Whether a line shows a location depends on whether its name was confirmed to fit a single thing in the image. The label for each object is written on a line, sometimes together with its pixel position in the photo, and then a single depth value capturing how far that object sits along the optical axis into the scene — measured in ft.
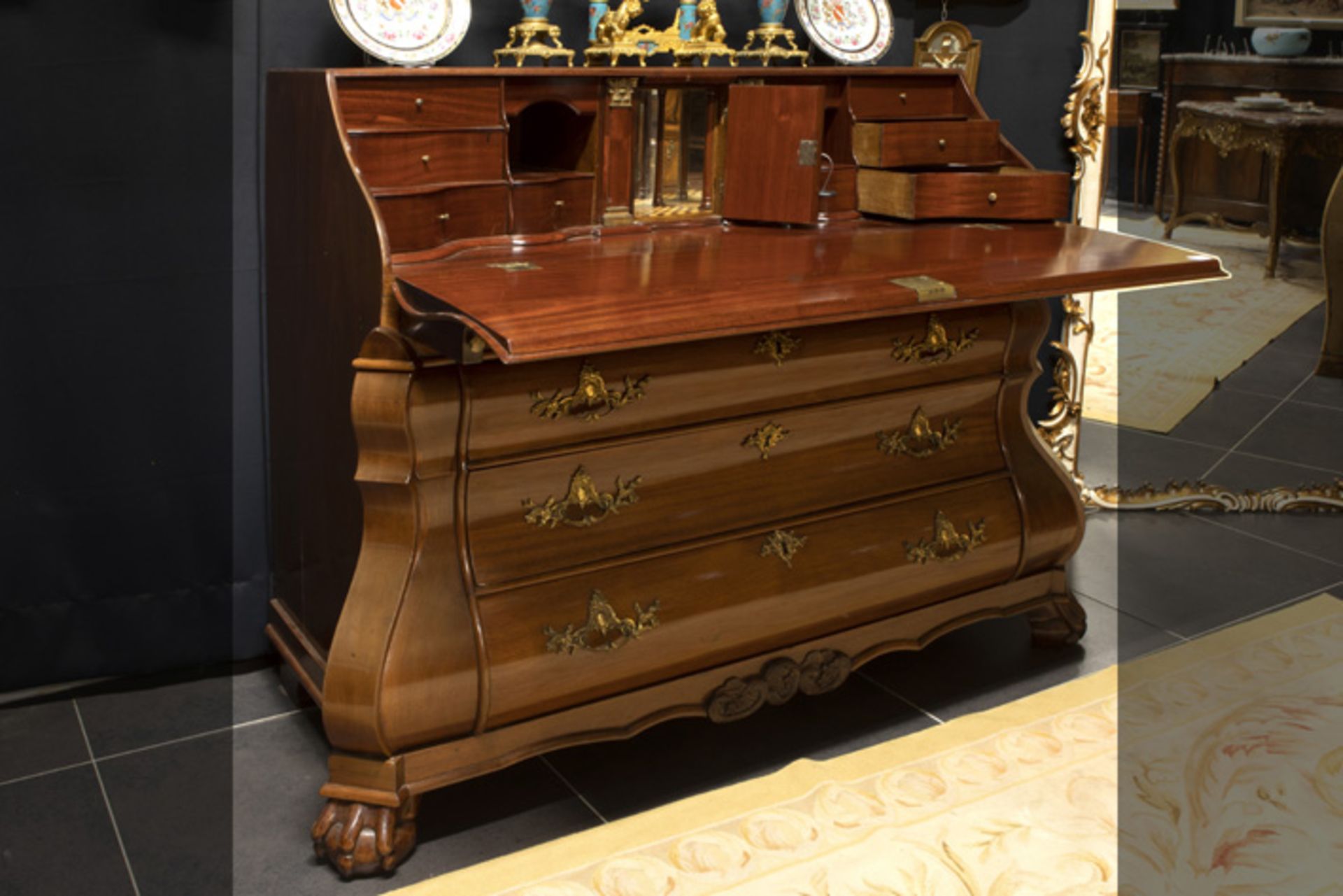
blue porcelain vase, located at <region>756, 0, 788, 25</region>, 9.96
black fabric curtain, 8.53
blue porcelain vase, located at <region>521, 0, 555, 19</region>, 8.96
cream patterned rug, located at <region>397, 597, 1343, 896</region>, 7.68
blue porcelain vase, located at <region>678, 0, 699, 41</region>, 9.56
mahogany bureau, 7.30
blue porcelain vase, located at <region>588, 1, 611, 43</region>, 9.34
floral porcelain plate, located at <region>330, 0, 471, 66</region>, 8.31
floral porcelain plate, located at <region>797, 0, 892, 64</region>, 10.37
